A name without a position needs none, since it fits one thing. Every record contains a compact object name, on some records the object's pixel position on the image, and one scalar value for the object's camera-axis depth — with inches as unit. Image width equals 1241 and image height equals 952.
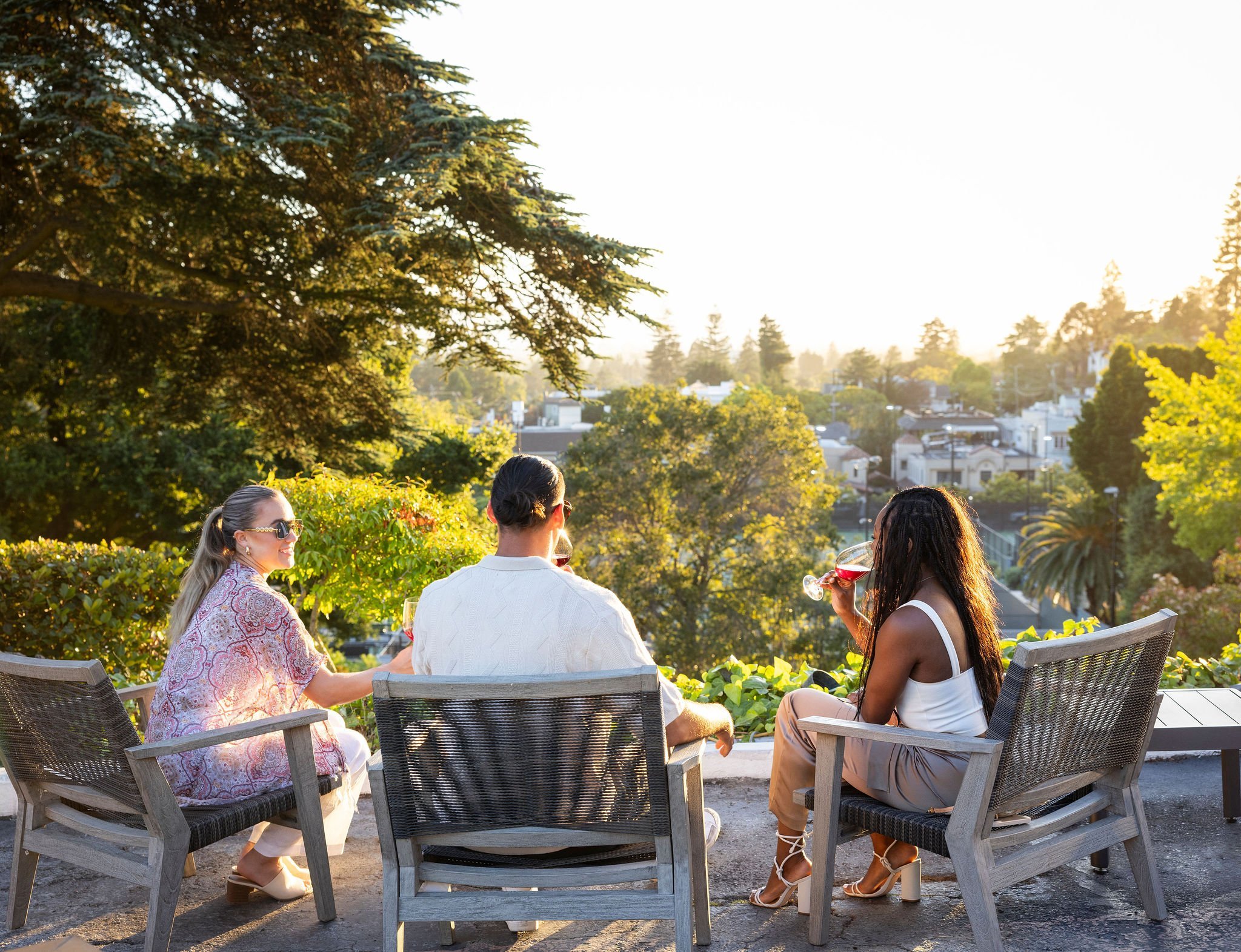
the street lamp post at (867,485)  2145.7
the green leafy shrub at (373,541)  211.8
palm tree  1364.4
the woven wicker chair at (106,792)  97.1
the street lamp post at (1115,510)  1249.0
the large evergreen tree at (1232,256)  2436.0
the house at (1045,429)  3058.6
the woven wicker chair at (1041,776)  91.4
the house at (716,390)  3351.1
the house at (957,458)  2770.7
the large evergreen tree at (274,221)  389.7
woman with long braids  98.3
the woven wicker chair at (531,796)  82.4
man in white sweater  90.4
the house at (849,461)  2711.6
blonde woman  107.6
